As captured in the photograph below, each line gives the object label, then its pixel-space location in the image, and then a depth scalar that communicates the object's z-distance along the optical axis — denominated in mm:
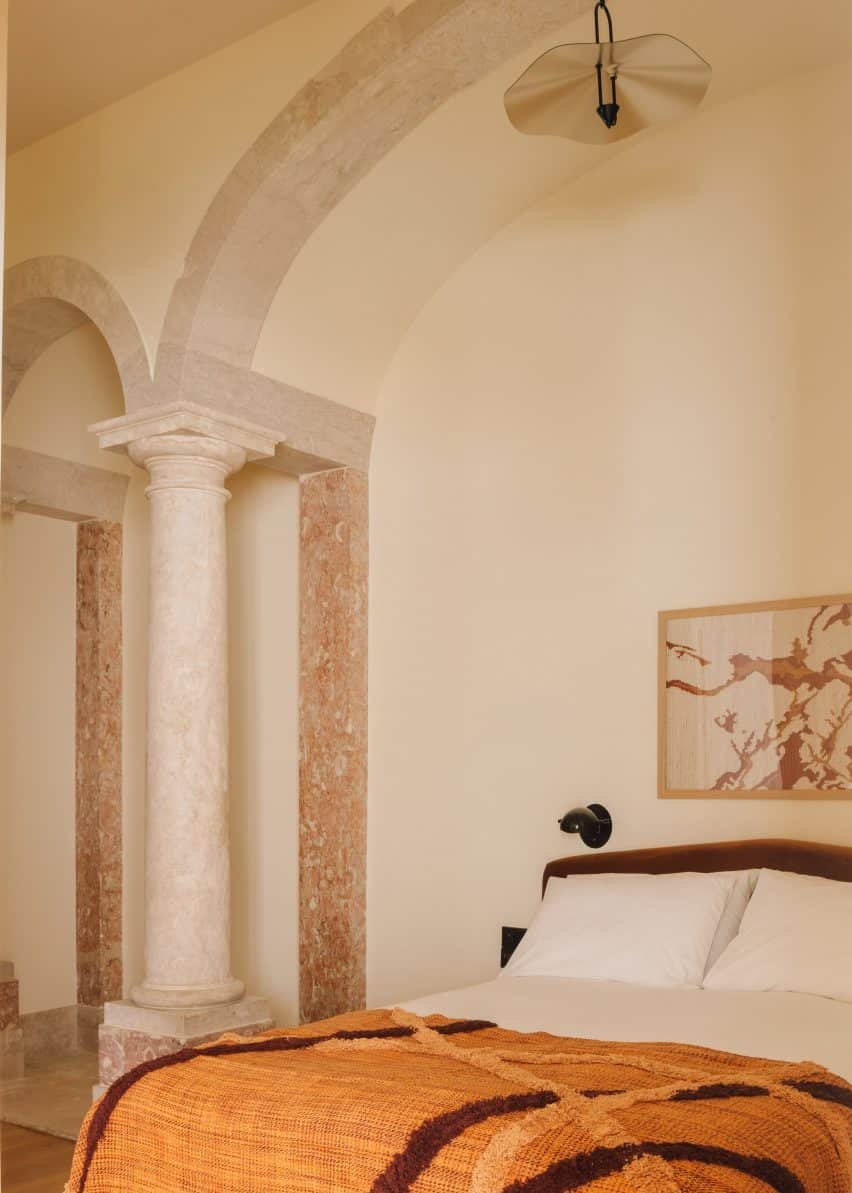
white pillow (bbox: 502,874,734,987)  3723
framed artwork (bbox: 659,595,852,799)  4094
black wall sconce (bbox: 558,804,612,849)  4523
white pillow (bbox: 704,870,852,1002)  3424
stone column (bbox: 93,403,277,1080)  4617
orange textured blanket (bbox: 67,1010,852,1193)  2029
